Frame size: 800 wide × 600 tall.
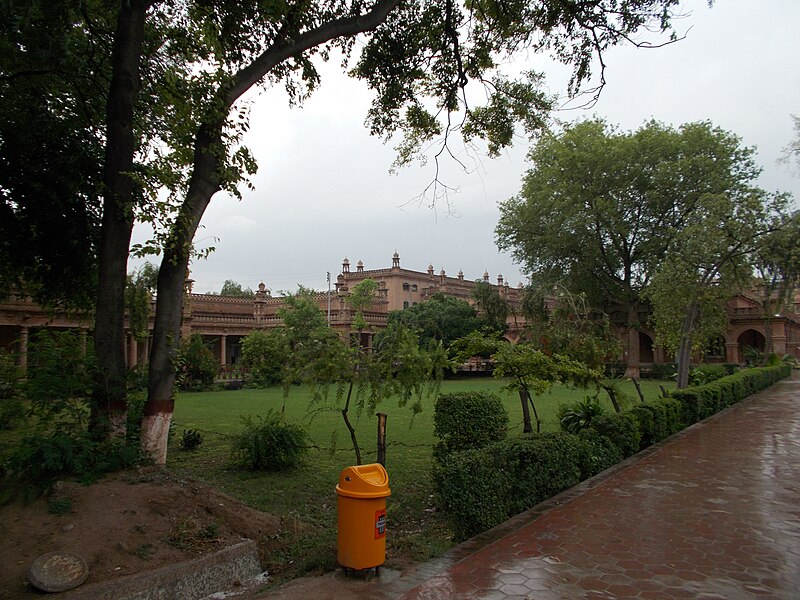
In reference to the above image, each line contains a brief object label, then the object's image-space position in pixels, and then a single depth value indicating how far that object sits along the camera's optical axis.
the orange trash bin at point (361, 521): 4.51
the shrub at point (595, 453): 8.02
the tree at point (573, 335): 10.38
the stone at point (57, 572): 4.26
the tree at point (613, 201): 29.28
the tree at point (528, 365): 8.10
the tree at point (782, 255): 17.92
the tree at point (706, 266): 17.47
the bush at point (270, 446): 9.07
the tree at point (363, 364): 6.46
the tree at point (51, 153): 7.90
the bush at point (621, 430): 9.02
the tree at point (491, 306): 34.78
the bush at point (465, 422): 7.36
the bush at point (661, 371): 35.75
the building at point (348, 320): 37.84
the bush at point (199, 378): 28.70
